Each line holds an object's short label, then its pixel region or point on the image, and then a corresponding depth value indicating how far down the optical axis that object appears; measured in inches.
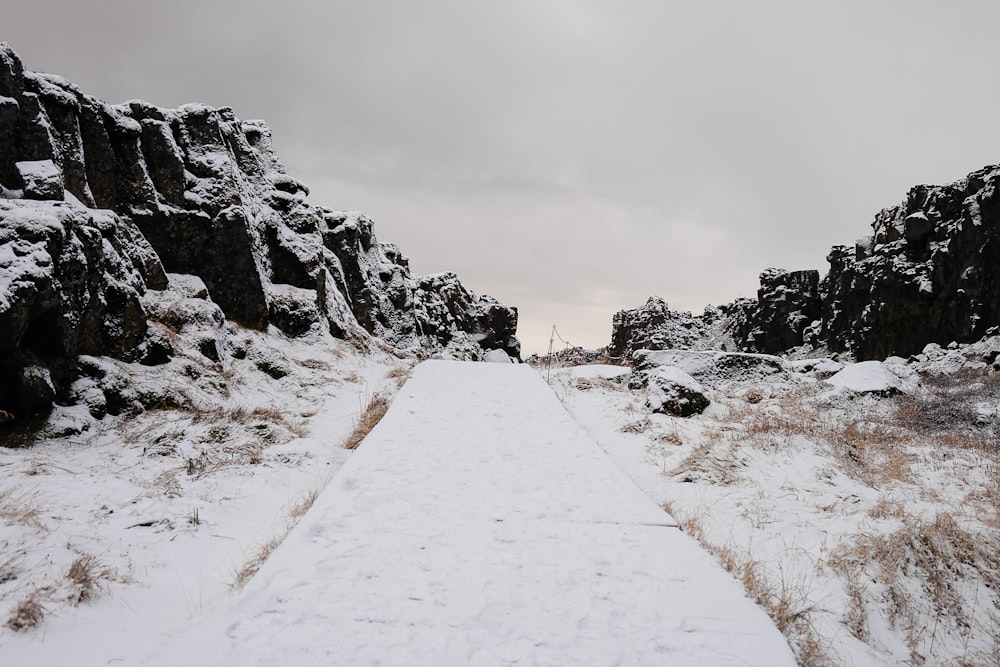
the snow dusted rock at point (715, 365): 590.6
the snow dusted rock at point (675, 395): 419.8
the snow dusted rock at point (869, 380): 509.7
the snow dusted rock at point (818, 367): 651.5
